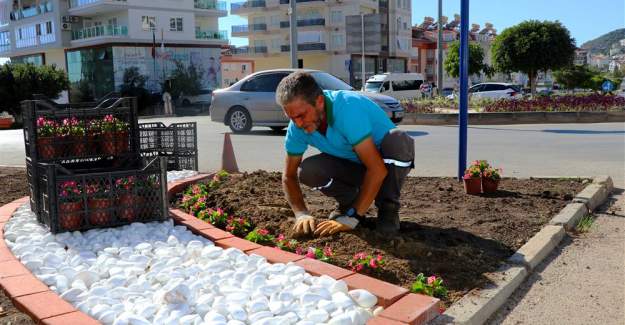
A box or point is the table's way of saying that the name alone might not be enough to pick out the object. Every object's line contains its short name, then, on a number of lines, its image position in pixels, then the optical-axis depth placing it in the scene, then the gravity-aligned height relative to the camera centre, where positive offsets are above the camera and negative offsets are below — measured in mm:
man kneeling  3709 -451
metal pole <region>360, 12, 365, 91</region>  22234 +2276
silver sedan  14766 -282
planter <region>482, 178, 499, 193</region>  5629 -945
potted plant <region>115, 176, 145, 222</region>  4242 -752
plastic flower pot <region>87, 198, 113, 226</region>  4184 -810
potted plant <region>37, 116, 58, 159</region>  4559 -309
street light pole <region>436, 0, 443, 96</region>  24883 +2131
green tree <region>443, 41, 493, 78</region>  61688 +2691
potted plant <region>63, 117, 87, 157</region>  4680 -317
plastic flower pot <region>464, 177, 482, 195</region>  5637 -952
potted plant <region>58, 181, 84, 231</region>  4082 -751
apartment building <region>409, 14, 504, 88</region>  83000 +6137
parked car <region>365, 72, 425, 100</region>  33250 +263
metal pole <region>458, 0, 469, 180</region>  6199 +52
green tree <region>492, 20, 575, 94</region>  45000 +2903
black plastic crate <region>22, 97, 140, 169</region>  4559 -303
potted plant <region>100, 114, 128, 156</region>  4855 -321
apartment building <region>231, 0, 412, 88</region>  66188 +6564
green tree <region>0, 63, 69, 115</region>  40938 +1044
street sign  25847 -160
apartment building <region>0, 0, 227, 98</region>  52250 +5323
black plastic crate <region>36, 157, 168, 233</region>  4051 -720
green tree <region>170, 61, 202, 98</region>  52438 +1241
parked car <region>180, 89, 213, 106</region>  52781 -457
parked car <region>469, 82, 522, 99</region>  34531 -224
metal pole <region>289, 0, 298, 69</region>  19750 +1956
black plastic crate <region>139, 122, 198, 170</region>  7094 -618
